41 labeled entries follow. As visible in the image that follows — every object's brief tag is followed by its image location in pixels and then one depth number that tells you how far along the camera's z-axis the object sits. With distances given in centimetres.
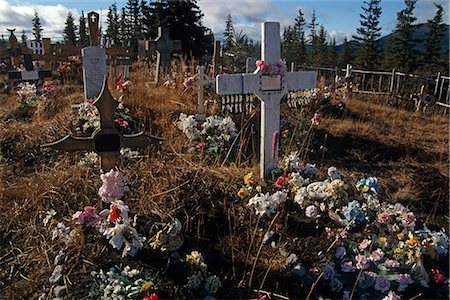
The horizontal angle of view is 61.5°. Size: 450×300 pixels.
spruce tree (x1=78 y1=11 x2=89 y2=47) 3010
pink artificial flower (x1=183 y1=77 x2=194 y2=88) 710
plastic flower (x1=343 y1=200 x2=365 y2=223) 304
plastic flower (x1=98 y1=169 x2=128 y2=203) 260
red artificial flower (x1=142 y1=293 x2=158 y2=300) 206
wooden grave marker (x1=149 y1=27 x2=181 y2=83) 921
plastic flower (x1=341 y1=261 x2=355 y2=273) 272
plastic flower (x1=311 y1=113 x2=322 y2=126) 590
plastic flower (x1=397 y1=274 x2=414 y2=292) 259
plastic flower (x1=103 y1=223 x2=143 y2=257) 247
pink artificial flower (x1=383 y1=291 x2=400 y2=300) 246
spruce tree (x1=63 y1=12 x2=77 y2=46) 3697
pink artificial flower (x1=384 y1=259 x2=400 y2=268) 271
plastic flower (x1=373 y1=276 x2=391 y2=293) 258
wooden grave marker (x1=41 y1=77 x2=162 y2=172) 274
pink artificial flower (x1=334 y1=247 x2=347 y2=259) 285
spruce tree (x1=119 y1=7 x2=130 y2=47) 2942
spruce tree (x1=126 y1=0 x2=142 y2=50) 2757
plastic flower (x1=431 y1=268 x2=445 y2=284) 272
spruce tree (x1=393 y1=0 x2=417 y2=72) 3061
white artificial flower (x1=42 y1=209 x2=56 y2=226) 281
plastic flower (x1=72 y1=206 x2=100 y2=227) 266
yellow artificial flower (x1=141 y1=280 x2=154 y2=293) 220
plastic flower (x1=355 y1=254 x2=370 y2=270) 272
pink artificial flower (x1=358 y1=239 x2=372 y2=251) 287
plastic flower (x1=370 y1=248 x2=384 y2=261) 275
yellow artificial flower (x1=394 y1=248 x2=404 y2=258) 278
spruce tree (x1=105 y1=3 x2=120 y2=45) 2846
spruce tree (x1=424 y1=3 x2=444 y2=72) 2966
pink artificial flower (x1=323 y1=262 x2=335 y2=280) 266
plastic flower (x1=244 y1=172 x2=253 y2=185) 344
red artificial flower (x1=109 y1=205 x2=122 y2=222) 249
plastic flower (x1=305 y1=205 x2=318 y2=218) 315
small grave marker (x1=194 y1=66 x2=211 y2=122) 580
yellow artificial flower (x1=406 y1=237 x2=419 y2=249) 275
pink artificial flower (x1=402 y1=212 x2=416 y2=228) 298
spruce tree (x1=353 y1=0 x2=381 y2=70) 3319
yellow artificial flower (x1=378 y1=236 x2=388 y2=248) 288
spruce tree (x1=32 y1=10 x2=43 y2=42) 4869
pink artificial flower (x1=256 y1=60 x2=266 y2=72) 392
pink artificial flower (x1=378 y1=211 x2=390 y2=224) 302
